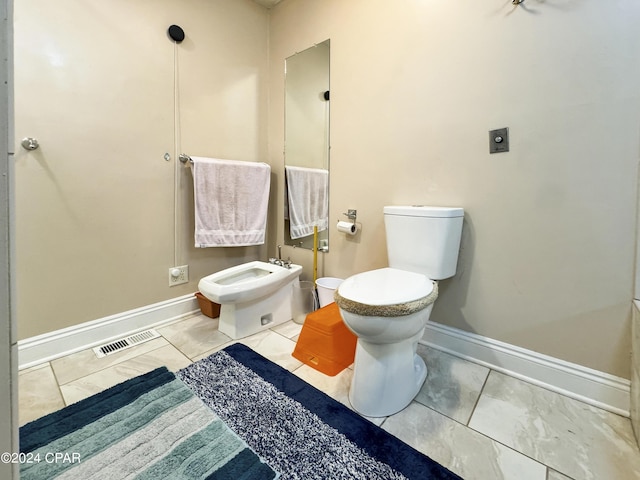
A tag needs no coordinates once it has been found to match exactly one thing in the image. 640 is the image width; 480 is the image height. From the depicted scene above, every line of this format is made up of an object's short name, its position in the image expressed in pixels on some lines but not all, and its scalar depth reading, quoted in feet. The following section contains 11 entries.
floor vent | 4.99
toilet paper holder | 5.97
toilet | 3.35
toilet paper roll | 5.81
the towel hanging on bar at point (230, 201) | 6.03
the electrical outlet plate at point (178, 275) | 6.14
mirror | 6.37
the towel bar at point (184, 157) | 5.94
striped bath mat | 2.85
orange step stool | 4.50
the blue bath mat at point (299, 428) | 2.90
